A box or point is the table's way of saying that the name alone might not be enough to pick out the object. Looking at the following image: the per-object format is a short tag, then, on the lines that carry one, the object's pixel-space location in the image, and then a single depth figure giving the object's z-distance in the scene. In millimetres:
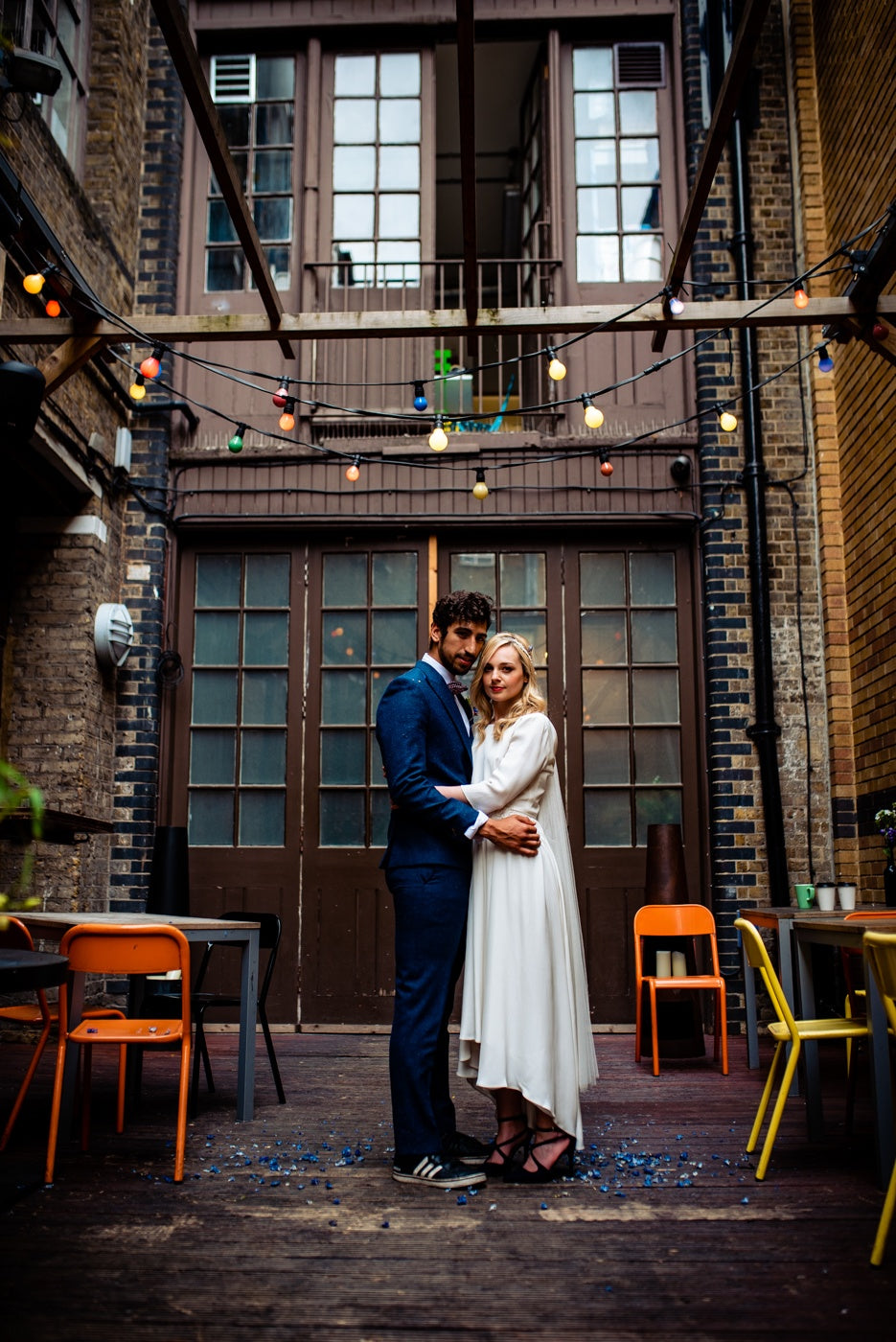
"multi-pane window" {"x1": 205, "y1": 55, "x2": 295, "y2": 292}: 7430
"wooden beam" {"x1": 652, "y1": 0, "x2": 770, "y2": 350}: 3740
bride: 3188
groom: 3232
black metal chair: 4309
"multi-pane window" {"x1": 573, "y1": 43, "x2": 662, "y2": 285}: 7348
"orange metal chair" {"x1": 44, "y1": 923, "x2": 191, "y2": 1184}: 3363
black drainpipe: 6430
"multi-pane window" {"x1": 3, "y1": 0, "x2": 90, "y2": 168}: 6070
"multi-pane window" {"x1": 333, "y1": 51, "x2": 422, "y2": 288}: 7383
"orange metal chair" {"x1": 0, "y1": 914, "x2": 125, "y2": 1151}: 3627
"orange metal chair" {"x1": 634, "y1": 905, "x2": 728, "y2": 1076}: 5527
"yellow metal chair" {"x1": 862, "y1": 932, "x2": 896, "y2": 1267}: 2543
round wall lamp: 6418
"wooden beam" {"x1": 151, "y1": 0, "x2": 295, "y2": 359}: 3791
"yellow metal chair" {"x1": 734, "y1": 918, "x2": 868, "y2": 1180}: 3287
